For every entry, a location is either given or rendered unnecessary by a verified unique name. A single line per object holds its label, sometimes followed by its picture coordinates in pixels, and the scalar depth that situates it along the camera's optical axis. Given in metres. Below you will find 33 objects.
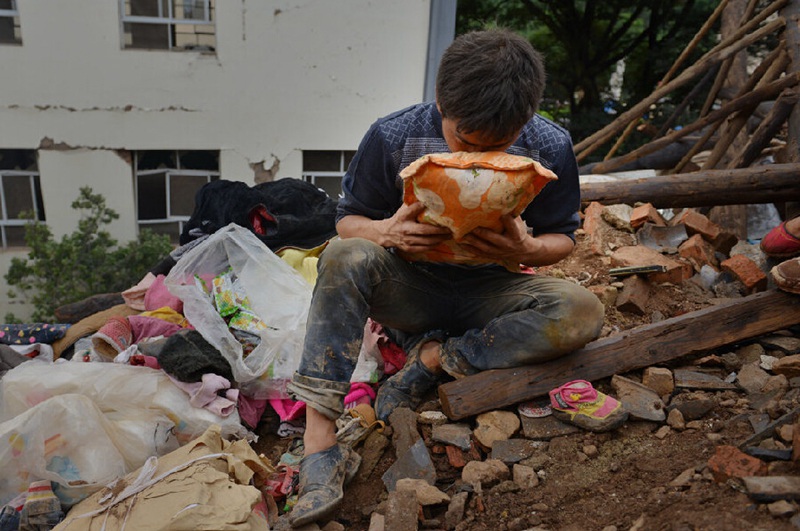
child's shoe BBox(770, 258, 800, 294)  2.66
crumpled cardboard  1.83
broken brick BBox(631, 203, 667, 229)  3.81
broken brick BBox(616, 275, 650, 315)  3.14
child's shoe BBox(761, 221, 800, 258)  3.08
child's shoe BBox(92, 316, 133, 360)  3.01
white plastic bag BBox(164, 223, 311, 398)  2.92
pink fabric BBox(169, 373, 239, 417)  2.71
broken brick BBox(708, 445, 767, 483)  1.86
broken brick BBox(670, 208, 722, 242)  3.83
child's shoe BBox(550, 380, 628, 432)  2.30
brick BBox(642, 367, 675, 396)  2.50
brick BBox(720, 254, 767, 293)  3.29
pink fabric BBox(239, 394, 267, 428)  2.83
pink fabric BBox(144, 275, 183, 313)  3.44
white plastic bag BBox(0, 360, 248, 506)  2.22
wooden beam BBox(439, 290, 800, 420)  2.43
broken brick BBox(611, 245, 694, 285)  3.40
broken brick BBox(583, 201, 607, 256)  3.64
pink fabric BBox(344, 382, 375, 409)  2.74
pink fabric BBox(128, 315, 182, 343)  3.17
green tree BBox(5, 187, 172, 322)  5.92
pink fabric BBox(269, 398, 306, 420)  2.80
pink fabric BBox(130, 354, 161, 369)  2.86
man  2.06
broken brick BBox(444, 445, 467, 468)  2.32
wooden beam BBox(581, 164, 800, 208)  3.49
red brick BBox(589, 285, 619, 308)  3.17
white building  5.97
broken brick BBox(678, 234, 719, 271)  3.64
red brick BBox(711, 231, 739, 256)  3.83
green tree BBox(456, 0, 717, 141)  10.34
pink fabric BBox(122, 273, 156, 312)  3.58
